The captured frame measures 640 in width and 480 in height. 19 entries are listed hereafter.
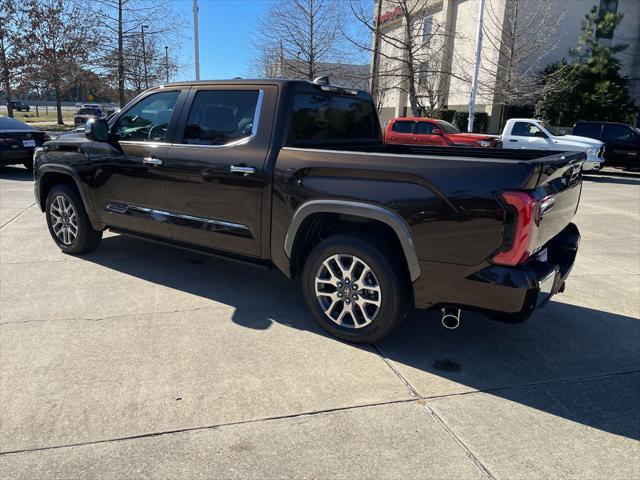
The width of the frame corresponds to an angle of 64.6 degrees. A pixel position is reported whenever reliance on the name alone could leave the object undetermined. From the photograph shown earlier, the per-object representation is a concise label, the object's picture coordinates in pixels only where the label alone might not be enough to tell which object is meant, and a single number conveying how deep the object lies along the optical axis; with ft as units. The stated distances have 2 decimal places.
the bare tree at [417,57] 77.10
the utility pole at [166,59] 95.69
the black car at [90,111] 127.54
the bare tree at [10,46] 96.76
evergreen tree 85.92
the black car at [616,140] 56.54
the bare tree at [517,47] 85.55
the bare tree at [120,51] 85.20
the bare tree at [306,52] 85.51
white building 89.97
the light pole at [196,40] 65.11
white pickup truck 50.49
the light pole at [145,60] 88.57
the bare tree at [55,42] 98.78
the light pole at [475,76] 70.85
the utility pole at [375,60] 71.00
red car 49.65
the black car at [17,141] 41.22
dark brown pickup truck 9.89
